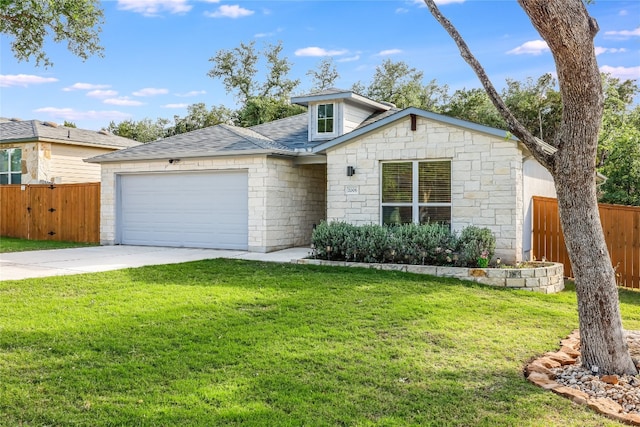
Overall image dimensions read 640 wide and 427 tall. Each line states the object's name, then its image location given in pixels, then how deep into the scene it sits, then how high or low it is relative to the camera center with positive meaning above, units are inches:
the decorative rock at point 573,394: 160.4 -58.2
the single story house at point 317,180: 433.1 +32.0
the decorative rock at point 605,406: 153.4 -58.9
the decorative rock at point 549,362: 195.3 -57.5
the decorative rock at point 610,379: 177.3 -57.6
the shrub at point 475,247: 384.3 -25.7
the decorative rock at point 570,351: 210.3 -57.7
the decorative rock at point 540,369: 184.7 -57.2
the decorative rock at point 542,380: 172.6 -57.9
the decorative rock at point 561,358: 200.8 -57.6
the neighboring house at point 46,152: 782.5 +90.2
